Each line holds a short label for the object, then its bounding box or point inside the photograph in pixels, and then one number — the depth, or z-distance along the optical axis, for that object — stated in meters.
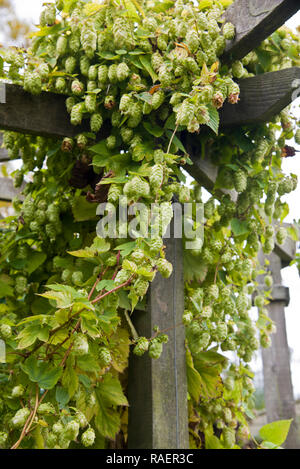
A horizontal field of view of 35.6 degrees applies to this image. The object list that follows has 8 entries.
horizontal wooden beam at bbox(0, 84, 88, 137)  1.26
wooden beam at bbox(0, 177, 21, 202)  2.51
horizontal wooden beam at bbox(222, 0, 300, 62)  1.05
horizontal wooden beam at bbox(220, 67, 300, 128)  1.20
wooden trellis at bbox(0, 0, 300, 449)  1.15
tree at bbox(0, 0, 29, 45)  3.33
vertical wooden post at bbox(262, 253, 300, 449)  2.80
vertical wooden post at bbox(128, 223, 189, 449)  1.16
